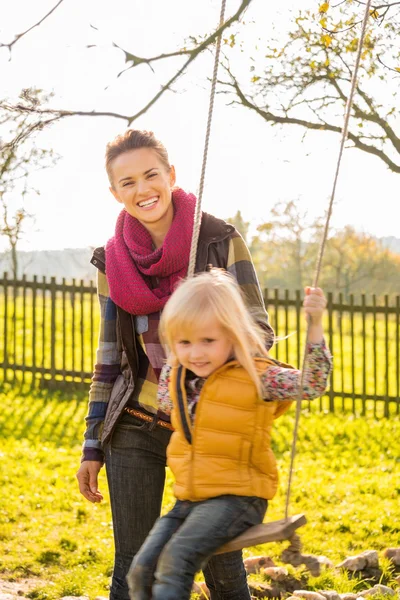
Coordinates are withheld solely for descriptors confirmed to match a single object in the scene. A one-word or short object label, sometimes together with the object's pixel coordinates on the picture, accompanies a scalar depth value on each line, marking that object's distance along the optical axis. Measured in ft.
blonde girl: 7.20
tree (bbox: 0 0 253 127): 9.61
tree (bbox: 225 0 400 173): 18.12
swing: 7.00
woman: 8.52
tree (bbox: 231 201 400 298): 136.43
